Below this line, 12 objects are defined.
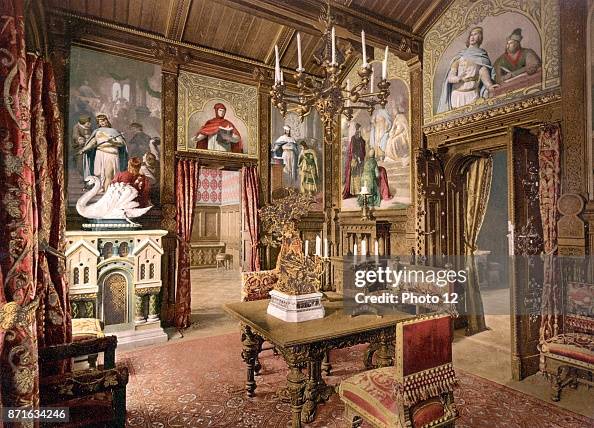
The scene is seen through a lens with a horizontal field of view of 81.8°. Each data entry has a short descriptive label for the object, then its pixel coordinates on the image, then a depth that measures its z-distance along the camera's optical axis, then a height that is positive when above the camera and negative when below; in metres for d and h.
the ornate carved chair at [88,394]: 2.13 -1.06
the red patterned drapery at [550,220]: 4.34 +0.02
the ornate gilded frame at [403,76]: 6.48 +2.92
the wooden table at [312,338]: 2.86 -0.99
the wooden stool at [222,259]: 12.88 -1.29
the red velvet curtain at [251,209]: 7.19 +0.33
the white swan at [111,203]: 5.46 +0.37
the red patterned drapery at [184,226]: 6.31 -0.01
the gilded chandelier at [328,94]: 3.23 +1.28
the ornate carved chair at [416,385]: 2.32 -1.15
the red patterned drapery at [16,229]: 1.68 -0.01
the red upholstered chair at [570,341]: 3.55 -1.31
